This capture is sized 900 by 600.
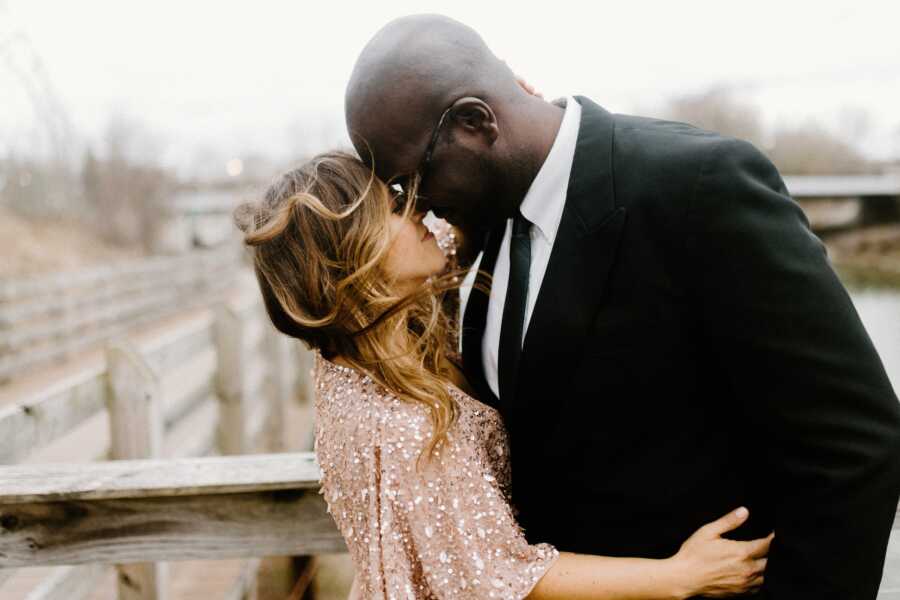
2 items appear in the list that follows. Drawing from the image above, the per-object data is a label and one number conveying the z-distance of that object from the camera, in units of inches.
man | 51.7
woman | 59.2
